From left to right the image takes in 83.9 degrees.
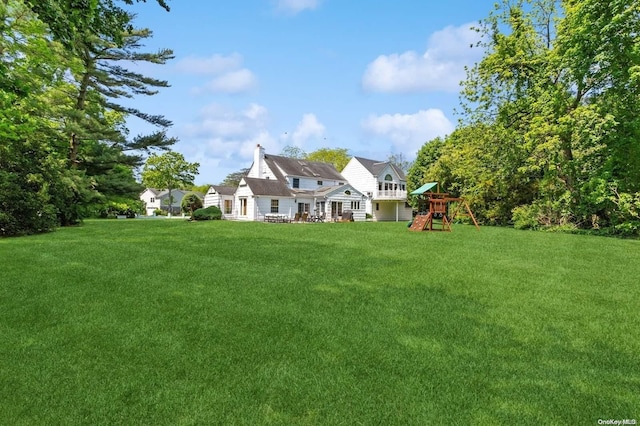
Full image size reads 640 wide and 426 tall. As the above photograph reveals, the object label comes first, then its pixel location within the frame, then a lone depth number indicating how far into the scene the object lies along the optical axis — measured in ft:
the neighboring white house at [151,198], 216.95
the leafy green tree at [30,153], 44.47
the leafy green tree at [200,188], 241.76
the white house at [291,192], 102.78
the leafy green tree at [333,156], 214.48
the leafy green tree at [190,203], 112.84
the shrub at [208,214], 93.37
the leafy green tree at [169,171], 159.74
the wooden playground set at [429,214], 65.41
